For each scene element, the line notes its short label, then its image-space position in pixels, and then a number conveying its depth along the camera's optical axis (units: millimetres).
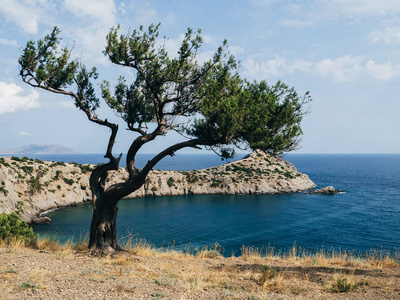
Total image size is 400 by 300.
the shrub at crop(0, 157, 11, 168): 51419
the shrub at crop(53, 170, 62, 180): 59178
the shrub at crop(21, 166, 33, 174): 54500
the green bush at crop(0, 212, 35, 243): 18258
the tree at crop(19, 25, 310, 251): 13289
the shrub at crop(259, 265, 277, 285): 10202
